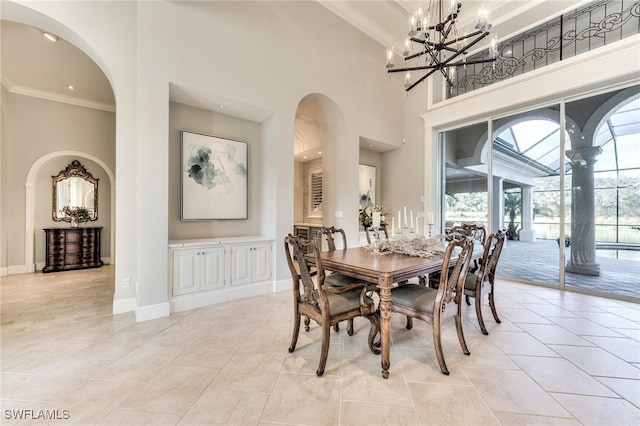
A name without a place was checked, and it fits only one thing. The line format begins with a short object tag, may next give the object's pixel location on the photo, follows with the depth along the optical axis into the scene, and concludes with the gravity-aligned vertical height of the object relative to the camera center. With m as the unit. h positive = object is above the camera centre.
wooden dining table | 1.90 -0.44
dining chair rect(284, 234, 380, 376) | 1.94 -0.72
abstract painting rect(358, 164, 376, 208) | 5.89 +0.64
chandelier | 2.26 +1.69
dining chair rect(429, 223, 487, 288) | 3.29 -0.26
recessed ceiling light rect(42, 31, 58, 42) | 3.53 +2.37
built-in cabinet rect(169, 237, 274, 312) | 3.18 -0.76
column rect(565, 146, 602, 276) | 3.89 +0.01
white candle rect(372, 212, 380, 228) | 2.65 -0.07
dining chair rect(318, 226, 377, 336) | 2.56 -0.71
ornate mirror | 5.48 +0.44
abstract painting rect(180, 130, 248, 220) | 3.63 +0.51
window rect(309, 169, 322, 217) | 7.03 +0.53
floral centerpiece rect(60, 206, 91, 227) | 5.54 -0.05
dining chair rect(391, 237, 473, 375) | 1.96 -0.70
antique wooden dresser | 5.16 -0.75
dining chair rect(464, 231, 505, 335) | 2.57 -0.68
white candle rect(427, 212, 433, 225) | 2.83 -0.07
